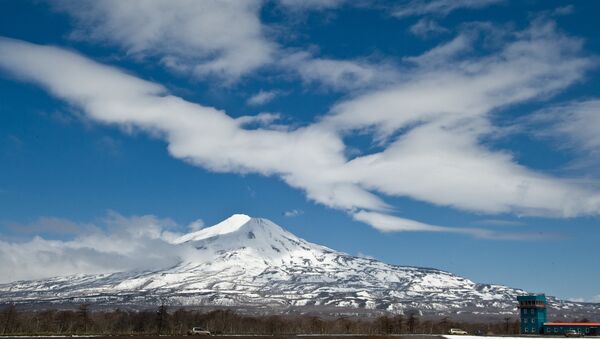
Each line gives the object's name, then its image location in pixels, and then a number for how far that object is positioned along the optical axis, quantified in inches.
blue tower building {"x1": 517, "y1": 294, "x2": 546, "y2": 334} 6580.7
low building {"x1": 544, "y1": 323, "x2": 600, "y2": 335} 5748.0
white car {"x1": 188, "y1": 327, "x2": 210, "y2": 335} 4348.9
